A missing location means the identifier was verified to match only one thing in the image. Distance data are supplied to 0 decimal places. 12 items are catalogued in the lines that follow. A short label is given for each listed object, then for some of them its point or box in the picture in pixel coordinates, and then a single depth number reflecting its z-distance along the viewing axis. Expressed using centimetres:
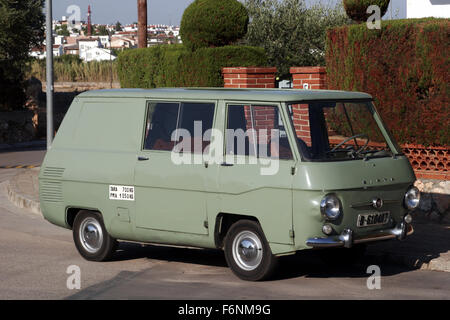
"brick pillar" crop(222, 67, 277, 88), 1540
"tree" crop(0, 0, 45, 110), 3181
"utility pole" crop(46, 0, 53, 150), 1894
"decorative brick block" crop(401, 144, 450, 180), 1315
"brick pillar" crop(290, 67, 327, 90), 1516
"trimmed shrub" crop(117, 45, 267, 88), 1667
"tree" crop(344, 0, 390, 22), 1591
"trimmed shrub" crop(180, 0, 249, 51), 1706
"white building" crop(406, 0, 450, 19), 2467
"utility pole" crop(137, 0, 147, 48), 2841
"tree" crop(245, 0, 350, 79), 3197
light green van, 866
